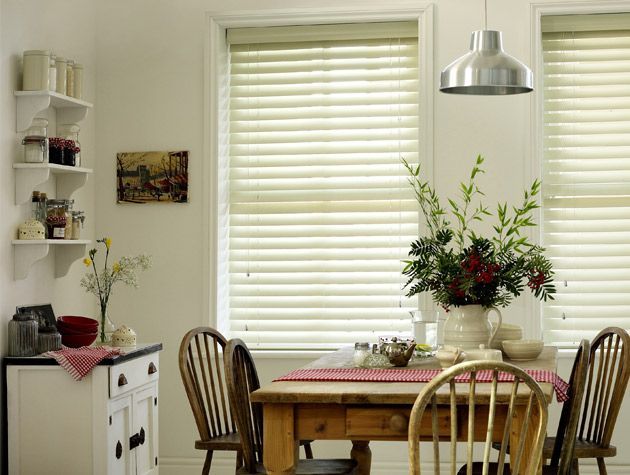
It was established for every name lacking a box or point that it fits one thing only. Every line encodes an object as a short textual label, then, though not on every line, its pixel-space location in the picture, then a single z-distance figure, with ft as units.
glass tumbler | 12.32
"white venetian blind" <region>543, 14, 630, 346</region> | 15.57
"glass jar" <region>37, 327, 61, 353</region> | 12.78
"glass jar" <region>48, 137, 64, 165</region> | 13.67
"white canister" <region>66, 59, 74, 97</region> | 14.15
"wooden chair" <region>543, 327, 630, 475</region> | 11.16
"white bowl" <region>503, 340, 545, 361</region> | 11.60
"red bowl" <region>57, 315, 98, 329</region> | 13.31
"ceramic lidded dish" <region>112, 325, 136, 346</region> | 13.51
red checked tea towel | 12.14
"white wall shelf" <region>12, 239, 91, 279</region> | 13.17
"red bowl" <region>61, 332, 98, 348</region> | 13.21
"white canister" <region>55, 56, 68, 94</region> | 13.80
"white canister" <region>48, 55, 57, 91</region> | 13.46
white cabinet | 12.21
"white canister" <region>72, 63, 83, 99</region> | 14.25
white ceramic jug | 11.46
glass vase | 13.56
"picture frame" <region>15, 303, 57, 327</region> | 13.20
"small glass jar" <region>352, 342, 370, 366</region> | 10.80
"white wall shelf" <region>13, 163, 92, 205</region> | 13.23
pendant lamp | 10.83
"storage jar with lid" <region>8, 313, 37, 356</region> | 12.62
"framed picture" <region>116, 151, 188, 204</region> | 16.17
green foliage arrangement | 11.09
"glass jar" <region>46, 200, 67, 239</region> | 13.57
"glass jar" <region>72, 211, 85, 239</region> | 13.97
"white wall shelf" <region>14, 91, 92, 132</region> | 13.32
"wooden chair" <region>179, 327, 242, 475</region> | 11.61
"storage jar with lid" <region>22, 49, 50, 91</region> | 13.37
